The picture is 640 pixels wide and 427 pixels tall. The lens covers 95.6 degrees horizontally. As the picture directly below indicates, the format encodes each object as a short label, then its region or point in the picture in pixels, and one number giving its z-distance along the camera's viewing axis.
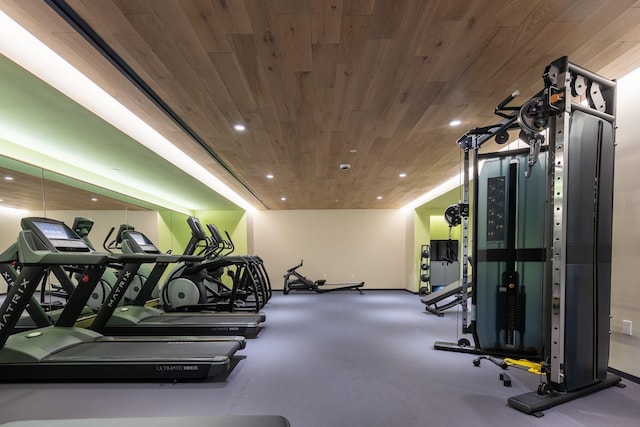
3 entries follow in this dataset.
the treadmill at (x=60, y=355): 2.69
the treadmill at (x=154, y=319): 3.95
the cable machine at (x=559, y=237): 2.15
